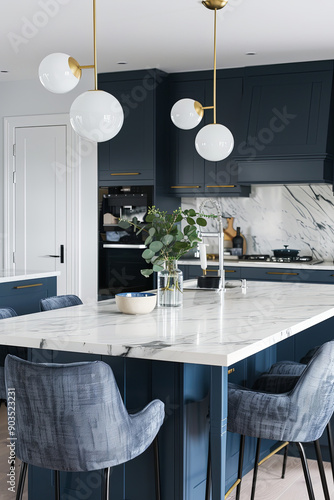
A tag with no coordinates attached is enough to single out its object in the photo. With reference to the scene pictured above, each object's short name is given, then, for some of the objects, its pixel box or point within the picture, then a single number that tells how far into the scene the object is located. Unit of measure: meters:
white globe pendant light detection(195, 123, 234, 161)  3.54
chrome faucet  4.01
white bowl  3.04
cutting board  6.52
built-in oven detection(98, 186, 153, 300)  6.39
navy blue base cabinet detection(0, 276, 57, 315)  4.80
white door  6.82
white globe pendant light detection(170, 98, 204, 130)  3.75
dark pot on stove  6.13
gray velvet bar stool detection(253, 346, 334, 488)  3.00
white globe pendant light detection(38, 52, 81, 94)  2.84
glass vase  3.30
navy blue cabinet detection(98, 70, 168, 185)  6.25
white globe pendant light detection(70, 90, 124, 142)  2.68
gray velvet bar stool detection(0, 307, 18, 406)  3.06
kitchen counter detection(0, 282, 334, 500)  2.26
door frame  6.73
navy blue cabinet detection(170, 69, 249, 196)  6.21
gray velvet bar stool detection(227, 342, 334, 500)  2.53
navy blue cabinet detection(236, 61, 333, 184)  5.82
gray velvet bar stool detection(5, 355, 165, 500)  2.09
